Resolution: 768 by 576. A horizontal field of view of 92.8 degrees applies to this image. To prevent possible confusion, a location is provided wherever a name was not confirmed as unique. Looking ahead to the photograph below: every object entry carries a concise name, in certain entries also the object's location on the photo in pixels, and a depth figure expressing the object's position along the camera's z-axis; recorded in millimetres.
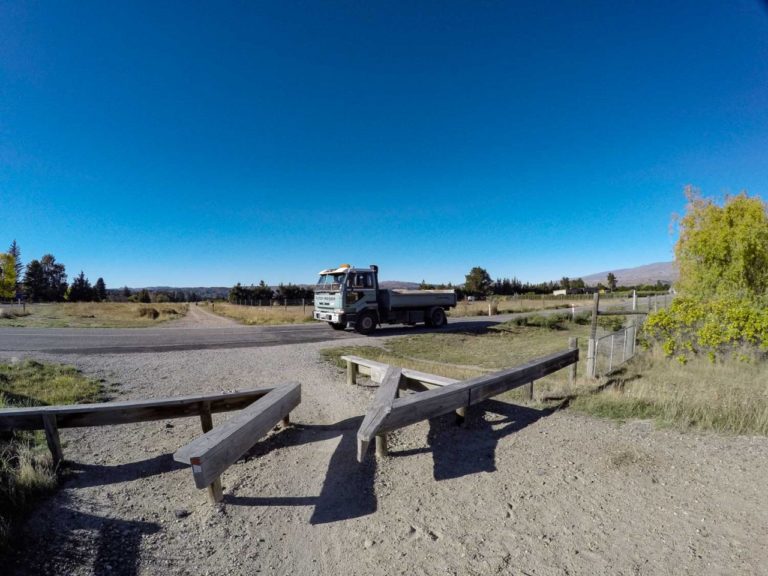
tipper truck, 14586
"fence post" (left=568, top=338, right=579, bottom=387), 6051
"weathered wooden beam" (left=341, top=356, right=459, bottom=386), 4820
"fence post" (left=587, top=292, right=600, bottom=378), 6426
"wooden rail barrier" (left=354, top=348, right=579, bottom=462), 3049
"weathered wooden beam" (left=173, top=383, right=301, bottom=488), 2543
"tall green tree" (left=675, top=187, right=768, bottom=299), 8914
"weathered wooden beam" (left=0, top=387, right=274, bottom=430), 3414
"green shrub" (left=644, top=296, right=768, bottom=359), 6387
